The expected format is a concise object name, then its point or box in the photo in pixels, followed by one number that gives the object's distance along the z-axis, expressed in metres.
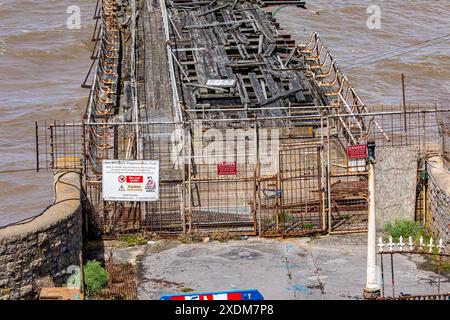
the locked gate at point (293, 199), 20.95
